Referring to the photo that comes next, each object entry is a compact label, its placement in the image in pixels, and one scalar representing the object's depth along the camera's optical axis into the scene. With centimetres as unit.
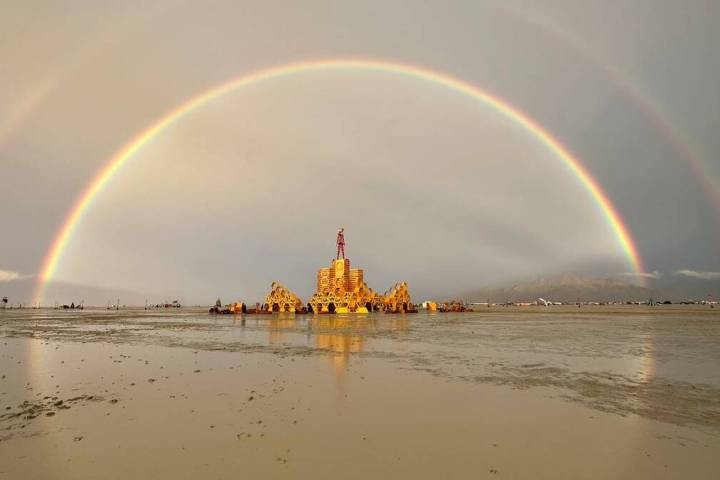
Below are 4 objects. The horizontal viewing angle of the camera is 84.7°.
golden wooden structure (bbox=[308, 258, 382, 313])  11843
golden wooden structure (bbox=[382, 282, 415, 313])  13138
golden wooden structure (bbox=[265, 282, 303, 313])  11619
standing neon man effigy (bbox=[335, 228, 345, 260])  14288
